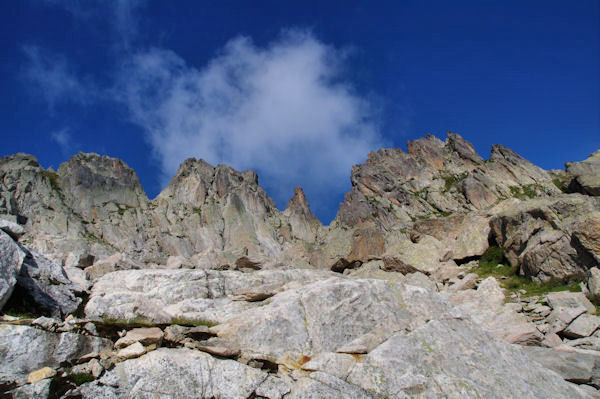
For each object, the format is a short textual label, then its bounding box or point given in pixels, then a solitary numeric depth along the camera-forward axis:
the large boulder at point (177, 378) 8.33
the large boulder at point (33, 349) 8.02
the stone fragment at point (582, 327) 16.77
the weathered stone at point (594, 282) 21.00
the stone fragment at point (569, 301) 19.61
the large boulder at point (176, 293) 11.92
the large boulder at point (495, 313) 16.75
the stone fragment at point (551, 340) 16.40
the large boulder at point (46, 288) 11.35
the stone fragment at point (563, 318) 17.73
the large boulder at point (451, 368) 9.94
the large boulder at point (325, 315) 11.08
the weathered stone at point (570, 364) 12.98
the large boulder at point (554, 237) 24.43
